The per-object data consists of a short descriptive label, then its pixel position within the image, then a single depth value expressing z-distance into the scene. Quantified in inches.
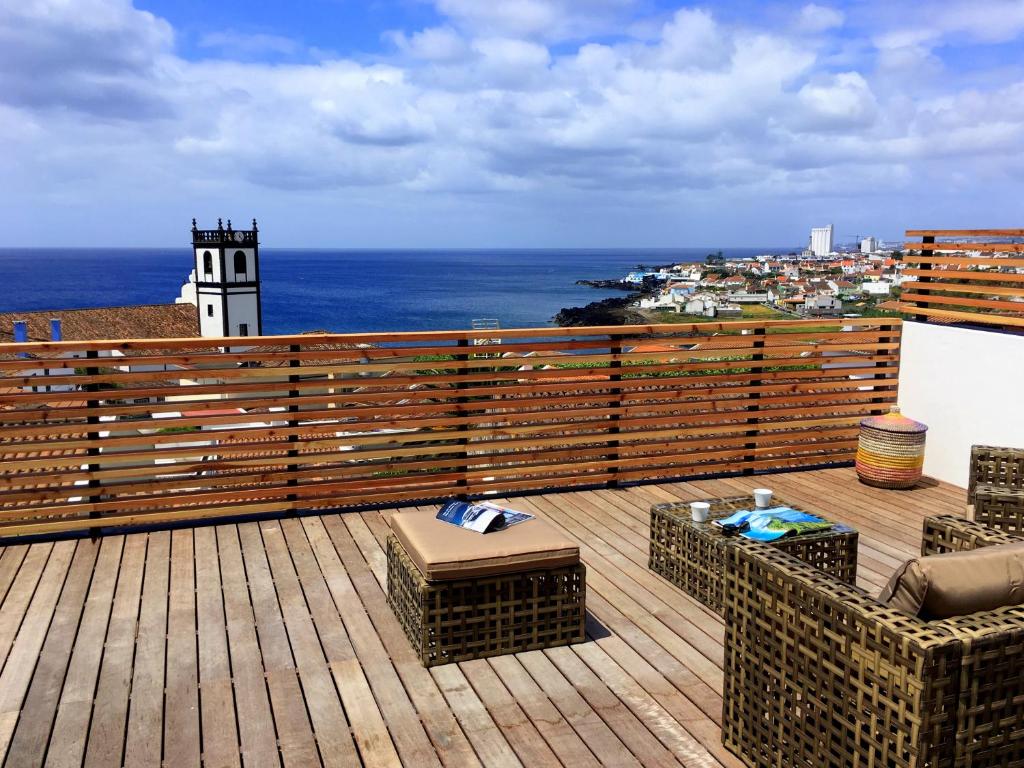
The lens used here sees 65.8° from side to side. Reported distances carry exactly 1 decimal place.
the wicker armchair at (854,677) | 78.2
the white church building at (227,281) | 2185.0
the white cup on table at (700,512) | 160.4
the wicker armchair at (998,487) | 150.9
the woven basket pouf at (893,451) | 237.0
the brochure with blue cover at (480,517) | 140.9
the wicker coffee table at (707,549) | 148.6
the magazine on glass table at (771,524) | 149.0
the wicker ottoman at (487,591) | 129.9
